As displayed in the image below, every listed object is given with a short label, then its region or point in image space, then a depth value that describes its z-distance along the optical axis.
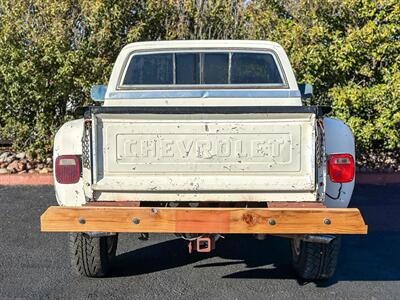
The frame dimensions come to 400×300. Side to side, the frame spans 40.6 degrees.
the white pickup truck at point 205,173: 3.62
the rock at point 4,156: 9.52
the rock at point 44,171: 9.04
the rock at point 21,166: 9.21
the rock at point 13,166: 9.15
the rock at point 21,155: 9.57
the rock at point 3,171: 8.97
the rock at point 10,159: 9.45
